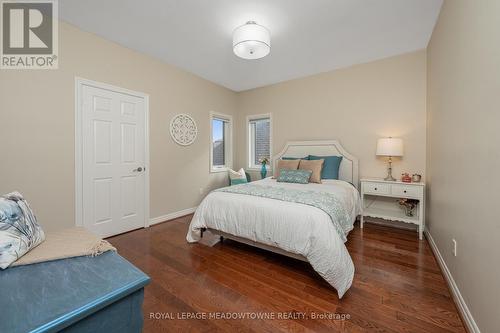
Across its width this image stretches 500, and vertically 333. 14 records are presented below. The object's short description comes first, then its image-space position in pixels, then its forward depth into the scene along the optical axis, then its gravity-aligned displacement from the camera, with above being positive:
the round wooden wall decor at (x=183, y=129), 3.63 +0.63
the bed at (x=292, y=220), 1.72 -0.54
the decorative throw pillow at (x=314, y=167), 3.23 -0.03
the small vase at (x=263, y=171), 4.47 -0.13
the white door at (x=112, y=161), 2.67 +0.06
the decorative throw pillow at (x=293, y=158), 3.75 +0.13
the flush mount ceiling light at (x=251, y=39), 2.21 +1.31
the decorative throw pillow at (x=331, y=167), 3.43 -0.04
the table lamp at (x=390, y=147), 2.99 +0.25
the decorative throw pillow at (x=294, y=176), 3.19 -0.17
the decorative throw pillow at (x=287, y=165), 3.50 +0.00
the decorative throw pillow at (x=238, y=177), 4.37 -0.25
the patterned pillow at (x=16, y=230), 0.98 -0.33
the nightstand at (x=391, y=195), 2.79 -0.48
